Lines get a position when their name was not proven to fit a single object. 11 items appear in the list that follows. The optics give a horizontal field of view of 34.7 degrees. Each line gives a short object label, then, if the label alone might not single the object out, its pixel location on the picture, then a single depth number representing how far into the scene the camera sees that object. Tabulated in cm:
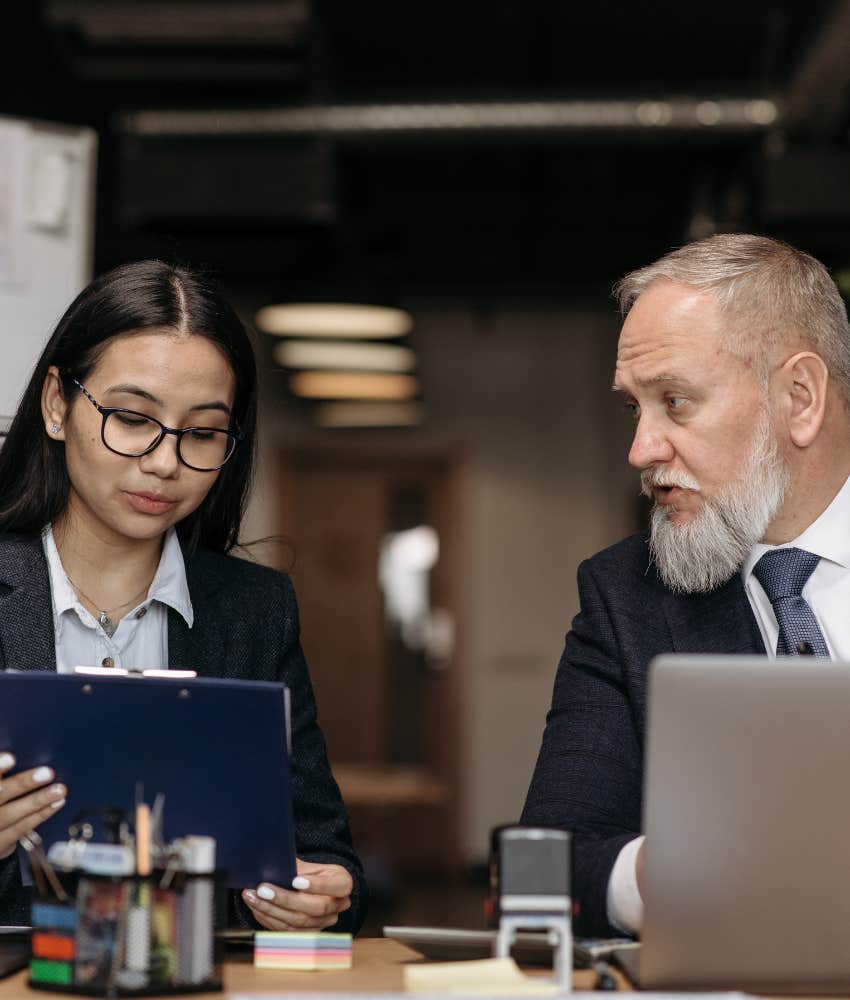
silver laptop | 133
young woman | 200
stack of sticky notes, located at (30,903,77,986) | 138
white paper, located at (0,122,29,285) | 279
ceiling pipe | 520
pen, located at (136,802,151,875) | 137
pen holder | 135
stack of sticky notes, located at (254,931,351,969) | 157
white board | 273
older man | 194
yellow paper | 133
